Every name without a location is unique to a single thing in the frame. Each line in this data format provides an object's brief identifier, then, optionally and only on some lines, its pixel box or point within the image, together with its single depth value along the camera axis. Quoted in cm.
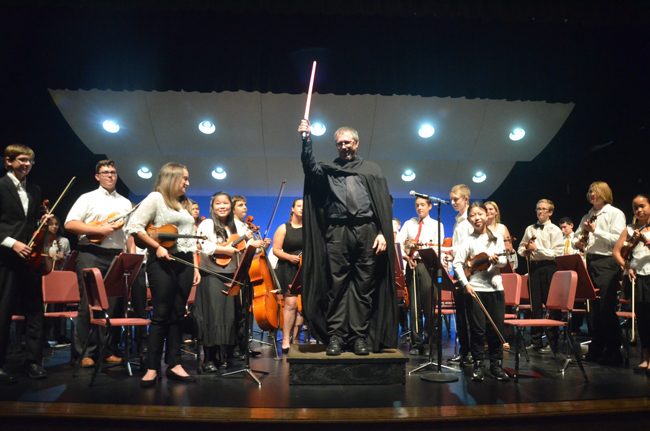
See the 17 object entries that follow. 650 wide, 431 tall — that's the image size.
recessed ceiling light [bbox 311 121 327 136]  815
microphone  396
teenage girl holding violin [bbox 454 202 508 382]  418
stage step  375
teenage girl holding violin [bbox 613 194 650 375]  437
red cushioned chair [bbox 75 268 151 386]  392
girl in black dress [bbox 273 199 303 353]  547
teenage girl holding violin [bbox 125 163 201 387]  369
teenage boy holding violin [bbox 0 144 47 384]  389
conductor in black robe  396
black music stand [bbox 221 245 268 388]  389
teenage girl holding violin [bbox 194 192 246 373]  429
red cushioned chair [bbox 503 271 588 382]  404
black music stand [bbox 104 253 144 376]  423
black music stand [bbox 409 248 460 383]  400
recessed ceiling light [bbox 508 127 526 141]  839
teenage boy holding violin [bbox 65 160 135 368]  446
